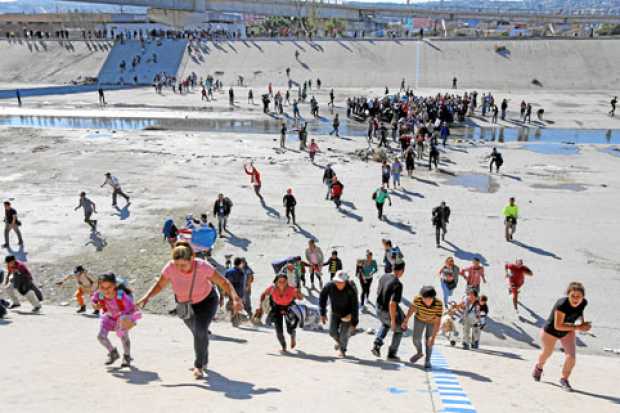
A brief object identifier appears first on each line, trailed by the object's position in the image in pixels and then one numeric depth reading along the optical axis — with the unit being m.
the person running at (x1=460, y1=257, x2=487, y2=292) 9.94
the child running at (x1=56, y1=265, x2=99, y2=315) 9.60
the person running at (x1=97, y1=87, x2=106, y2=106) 40.04
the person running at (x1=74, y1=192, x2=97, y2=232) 14.69
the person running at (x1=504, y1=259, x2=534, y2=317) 9.99
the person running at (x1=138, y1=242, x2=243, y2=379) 5.10
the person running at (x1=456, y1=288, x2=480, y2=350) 8.54
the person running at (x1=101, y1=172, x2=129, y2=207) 16.62
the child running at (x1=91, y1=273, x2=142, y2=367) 5.93
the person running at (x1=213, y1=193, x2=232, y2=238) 14.16
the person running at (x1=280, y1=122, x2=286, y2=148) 24.44
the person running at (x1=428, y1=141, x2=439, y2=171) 20.92
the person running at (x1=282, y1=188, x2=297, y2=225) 14.78
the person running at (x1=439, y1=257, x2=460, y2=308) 9.74
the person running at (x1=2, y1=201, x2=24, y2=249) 13.35
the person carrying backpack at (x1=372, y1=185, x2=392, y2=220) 15.09
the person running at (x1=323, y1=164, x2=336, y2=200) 16.97
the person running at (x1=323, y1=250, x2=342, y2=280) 10.27
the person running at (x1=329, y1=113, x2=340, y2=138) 27.41
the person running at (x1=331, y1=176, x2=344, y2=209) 16.17
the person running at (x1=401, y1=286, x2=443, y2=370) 6.49
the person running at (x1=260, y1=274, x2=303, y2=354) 6.88
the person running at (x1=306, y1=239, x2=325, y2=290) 10.91
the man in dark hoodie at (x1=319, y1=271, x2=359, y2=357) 6.57
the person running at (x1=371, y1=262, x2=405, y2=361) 6.66
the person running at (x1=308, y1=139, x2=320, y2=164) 21.91
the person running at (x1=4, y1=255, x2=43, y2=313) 9.38
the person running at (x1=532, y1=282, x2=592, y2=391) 5.85
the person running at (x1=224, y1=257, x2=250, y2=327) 8.85
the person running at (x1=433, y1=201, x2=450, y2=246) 13.20
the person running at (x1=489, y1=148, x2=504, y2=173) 20.25
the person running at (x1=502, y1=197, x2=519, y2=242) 13.49
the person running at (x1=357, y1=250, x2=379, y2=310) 10.09
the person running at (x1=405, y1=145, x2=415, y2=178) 19.64
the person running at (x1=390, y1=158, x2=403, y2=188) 18.17
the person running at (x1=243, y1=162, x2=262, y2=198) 17.19
